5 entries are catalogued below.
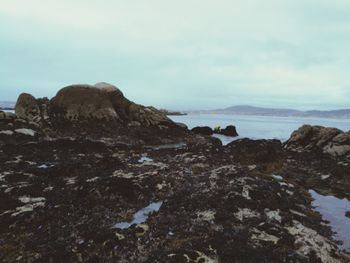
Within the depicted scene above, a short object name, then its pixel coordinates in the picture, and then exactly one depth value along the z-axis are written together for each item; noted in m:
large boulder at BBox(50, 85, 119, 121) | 39.62
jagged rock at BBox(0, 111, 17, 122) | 33.25
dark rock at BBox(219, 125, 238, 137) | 57.63
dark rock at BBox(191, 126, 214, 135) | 52.53
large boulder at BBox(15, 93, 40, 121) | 40.06
